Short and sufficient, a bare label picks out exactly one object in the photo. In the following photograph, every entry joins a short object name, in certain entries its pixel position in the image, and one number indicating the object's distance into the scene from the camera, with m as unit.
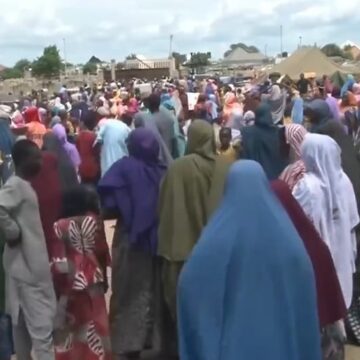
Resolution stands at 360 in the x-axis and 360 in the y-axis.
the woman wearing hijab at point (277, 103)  14.00
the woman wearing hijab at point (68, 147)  12.06
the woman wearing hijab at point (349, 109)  11.73
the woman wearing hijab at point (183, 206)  6.68
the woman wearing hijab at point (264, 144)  9.59
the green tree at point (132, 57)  94.28
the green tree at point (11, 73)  112.94
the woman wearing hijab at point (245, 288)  3.88
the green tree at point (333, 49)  73.47
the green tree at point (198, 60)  89.06
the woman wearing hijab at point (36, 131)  11.23
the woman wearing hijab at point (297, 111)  15.19
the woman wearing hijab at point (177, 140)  11.48
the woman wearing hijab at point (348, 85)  18.30
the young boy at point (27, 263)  6.12
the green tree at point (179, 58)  86.87
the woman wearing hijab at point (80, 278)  6.24
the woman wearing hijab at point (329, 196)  6.38
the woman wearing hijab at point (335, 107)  11.48
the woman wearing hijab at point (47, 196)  6.58
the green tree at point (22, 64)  122.28
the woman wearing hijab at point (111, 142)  12.65
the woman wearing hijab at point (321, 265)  4.96
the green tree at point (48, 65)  97.25
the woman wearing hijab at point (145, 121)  10.87
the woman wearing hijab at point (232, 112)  13.29
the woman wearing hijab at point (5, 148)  9.64
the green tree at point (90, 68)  91.81
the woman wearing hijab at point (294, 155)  6.71
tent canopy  30.50
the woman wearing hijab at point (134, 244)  6.92
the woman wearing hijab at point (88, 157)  12.90
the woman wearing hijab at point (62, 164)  7.98
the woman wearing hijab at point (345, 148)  7.52
